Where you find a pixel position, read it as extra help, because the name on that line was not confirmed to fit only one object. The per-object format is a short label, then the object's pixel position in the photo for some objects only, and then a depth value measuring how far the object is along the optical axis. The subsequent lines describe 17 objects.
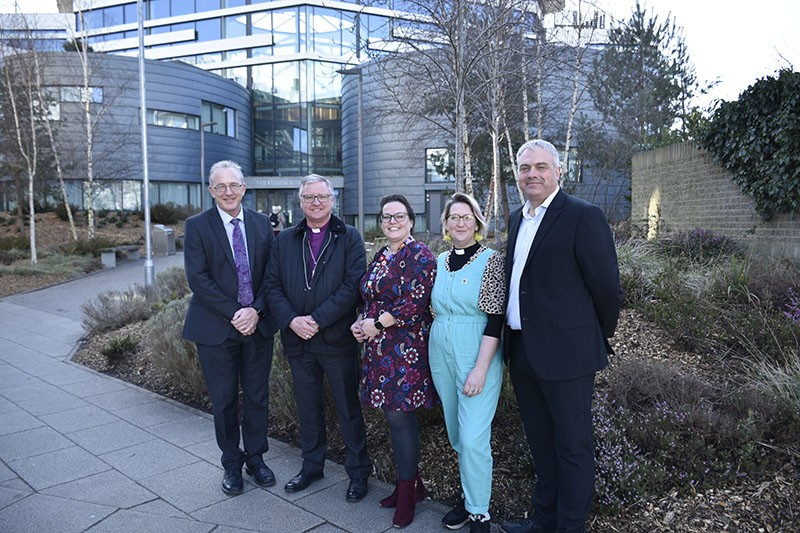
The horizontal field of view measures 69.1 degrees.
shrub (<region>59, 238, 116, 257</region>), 22.65
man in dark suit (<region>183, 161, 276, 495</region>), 4.05
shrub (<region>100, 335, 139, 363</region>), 7.76
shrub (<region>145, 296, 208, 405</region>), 6.16
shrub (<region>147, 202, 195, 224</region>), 35.50
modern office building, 39.22
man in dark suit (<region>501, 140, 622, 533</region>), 2.92
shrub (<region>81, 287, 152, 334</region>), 9.47
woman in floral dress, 3.49
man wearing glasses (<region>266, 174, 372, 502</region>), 3.89
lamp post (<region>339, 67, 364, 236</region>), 20.37
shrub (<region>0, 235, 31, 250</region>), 22.59
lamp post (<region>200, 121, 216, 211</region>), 35.16
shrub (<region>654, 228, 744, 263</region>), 8.91
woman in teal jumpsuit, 3.24
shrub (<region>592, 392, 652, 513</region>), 3.25
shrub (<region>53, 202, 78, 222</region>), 32.53
